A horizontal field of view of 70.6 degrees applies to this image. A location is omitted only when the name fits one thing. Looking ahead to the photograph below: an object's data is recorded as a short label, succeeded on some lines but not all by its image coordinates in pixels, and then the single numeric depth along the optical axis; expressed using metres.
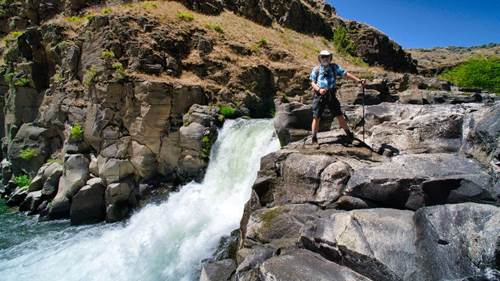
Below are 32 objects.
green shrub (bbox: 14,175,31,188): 20.12
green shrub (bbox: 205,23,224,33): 23.69
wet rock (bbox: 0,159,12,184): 21.98
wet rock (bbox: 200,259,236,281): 7.38
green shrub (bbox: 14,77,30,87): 21.69
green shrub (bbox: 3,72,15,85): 22.17
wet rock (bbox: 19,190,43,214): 17.59
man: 8.39
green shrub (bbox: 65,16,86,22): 22.46
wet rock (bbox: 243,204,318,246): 6.88
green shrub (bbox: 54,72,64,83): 20.23
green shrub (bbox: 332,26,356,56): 31.93
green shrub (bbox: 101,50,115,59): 17.81
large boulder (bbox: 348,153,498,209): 5.71
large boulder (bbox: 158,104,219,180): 15.77
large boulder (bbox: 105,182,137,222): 15.54
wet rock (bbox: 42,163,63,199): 17.70
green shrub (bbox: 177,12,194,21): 22.97
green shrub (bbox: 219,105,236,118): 17.74
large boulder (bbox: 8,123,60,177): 20.09
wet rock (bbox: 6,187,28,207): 18.95
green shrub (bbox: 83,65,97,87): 17.77
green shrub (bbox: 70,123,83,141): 17.52
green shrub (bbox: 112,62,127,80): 17.23
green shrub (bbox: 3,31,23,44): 24.09
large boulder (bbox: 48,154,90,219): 16.31
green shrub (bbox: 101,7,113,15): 20.88
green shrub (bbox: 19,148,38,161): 19.94
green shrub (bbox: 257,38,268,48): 24.39
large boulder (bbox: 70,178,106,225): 15.70
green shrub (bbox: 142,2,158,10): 22.52
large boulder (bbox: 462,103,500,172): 6.03
